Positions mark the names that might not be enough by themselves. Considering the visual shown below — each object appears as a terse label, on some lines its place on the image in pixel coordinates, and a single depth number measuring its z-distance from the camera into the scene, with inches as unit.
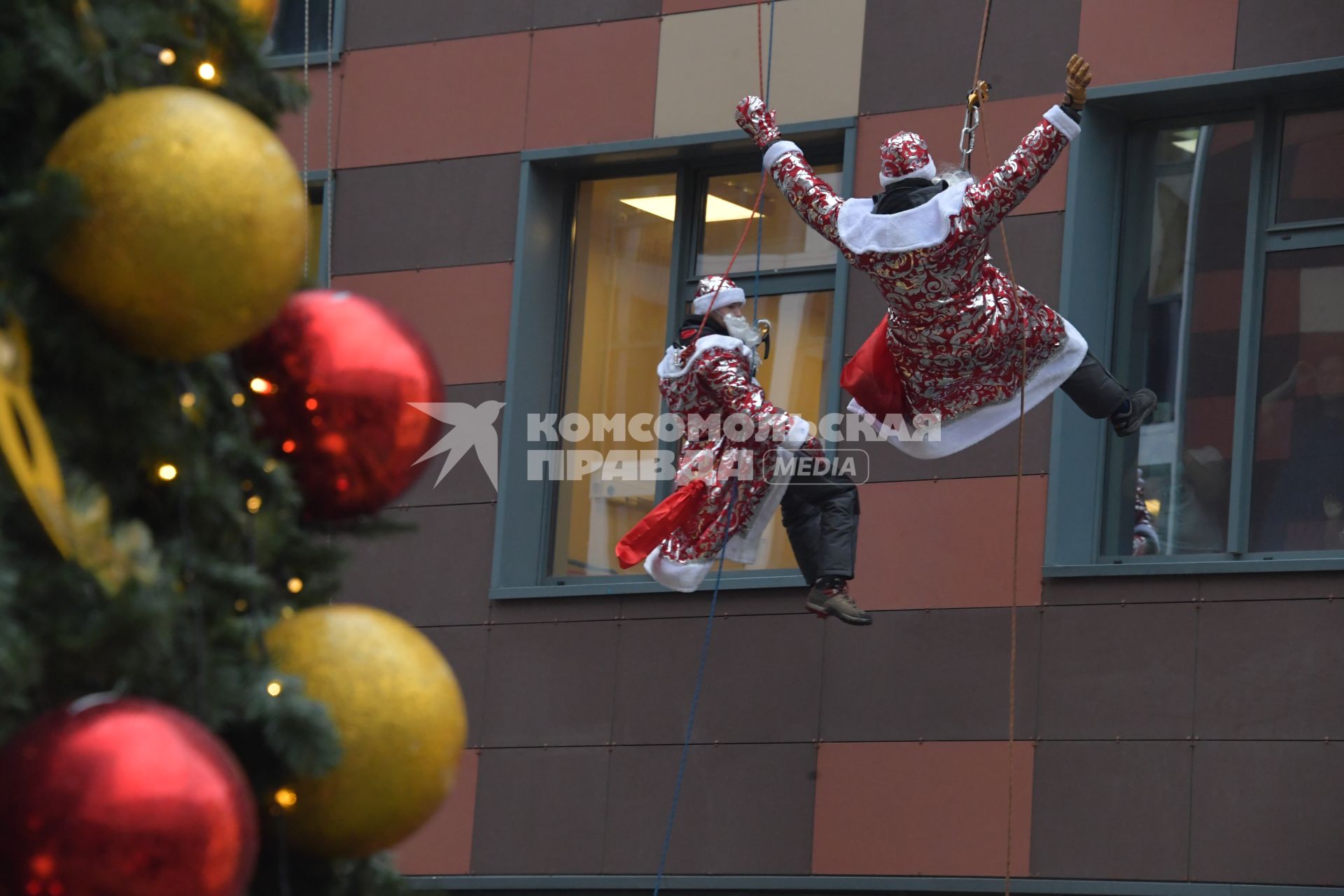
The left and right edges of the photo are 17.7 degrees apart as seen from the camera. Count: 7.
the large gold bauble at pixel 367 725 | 290.2
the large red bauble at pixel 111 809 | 250.5
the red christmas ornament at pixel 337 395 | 309.5
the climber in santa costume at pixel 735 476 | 701.3
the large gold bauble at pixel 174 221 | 272.4
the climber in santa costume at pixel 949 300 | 612.9
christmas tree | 264.5
